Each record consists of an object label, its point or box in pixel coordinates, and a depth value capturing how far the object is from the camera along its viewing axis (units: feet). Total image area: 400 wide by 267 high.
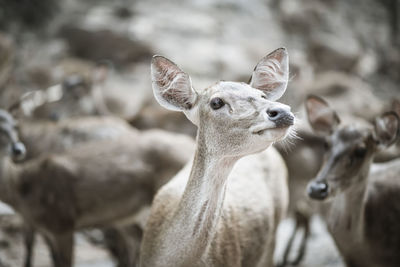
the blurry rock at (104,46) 41.68
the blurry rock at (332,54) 48.32
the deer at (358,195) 13.96
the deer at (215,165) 9.46
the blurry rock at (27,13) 39.53
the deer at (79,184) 16.28
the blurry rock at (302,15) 50.34
